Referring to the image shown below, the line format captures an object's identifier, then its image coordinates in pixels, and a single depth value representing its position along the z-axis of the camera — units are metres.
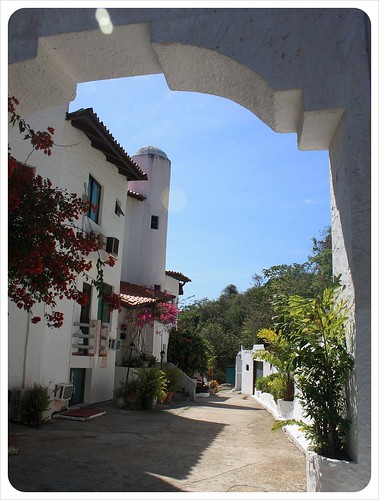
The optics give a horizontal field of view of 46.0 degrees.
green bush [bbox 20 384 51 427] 7.98
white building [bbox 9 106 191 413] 8.48
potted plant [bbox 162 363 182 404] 13.73
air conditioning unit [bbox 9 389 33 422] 8.00
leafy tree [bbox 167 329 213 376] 19.27
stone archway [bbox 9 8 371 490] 2.73
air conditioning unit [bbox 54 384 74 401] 9.19
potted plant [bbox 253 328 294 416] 9.87
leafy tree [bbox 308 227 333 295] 25.85
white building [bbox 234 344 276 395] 18.21
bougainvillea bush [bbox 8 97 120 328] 3.43
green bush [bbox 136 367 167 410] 11.26
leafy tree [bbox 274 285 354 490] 2.88
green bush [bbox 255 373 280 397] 11.14
